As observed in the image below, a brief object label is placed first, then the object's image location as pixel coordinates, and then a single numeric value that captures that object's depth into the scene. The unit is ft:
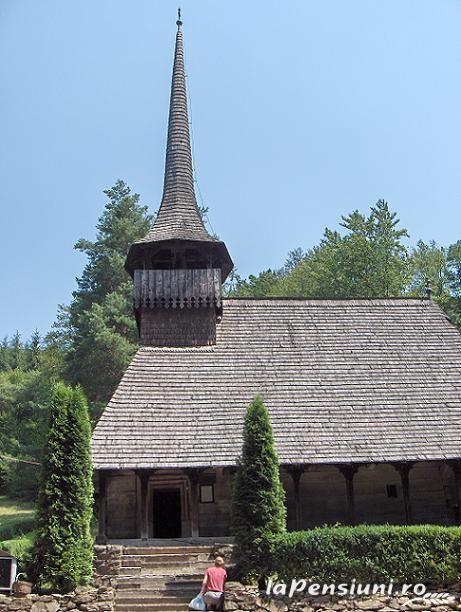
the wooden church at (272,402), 52.29
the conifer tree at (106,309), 103.76
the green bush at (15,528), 96.12
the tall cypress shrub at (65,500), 41.47
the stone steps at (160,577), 41.63
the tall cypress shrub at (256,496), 42.11
